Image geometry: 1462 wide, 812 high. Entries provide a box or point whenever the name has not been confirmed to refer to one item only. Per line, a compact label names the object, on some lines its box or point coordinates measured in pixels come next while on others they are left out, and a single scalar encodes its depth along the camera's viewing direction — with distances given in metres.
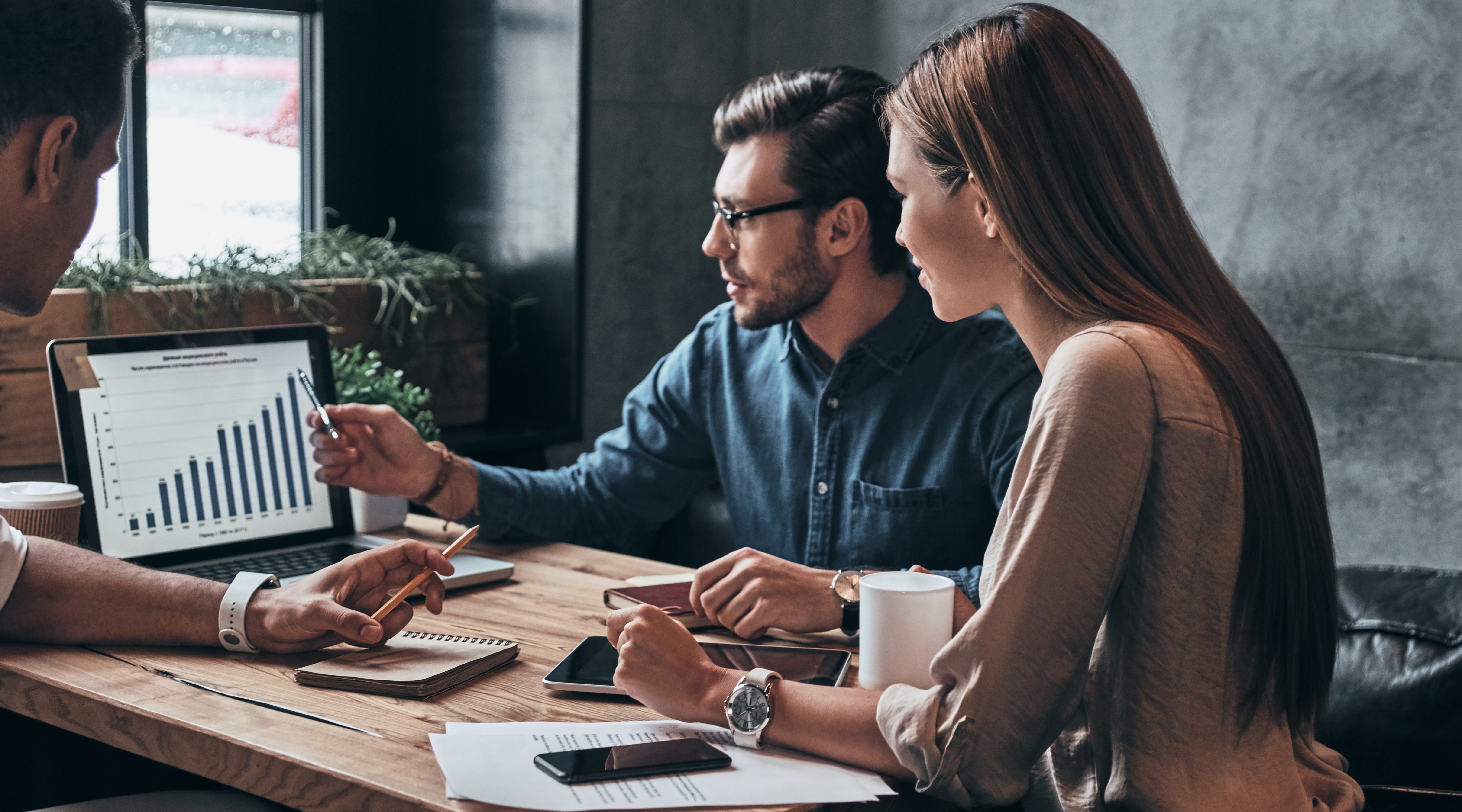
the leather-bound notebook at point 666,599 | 1.57
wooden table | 1.11
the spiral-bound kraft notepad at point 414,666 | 1.31
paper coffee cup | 1.58
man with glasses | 1.89
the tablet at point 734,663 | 1.34
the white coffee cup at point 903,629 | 1.31
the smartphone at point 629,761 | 1.10
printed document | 1.05
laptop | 1.70
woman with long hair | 1.08
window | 2.63
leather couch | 1.45
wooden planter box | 2.01
